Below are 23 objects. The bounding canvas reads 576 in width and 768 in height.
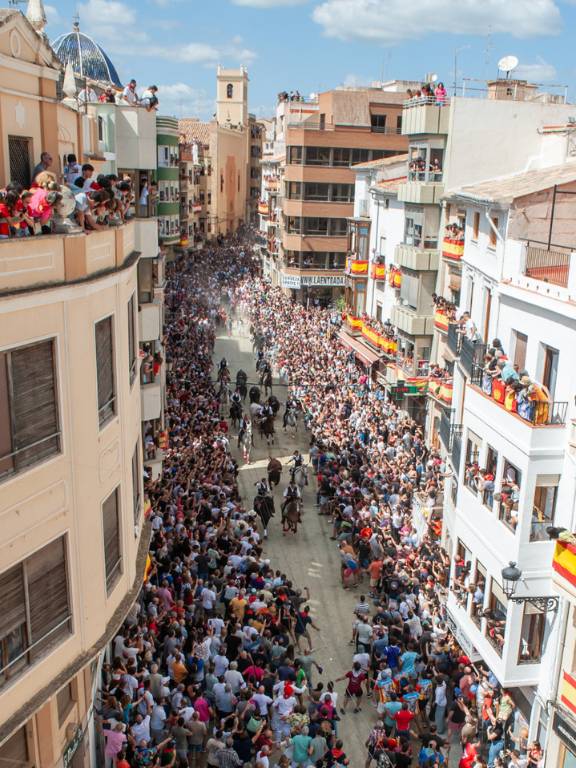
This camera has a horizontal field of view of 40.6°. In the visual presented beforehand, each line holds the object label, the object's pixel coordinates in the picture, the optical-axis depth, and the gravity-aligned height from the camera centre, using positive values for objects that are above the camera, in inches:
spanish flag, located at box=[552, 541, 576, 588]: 522.3 -239.5
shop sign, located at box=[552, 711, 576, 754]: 528.7 -357.2
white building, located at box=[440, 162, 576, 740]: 563.5 -194.8
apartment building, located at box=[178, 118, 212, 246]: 2979.8 +43.1
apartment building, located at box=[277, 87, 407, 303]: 1886.1 +53.5
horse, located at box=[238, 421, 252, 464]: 1147.3 -361.7
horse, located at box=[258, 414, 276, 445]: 1210.6 -362.1
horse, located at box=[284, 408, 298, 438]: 1254.3 -361.2
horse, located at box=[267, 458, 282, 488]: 1019.9 -358.4
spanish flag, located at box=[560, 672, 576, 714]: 535.5 -332.8
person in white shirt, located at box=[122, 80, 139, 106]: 756.6 +86.7
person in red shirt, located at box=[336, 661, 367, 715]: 619.2 -381.2
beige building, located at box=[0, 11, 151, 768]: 325.4 -119.2
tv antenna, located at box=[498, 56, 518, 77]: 1125.7 +187.0
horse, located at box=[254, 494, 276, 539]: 919.0 -365.9
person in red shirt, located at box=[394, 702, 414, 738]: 553.0 -364.5
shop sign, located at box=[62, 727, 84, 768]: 427.2 -305.7
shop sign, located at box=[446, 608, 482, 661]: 640.1 -365.4
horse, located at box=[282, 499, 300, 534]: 907.4 -370.0
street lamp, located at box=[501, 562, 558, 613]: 539.5 -277.7
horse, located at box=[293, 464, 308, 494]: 1021.8 -368.6
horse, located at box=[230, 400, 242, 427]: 1245.7 -346.2
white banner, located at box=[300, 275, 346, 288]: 1956.2 -217.5
